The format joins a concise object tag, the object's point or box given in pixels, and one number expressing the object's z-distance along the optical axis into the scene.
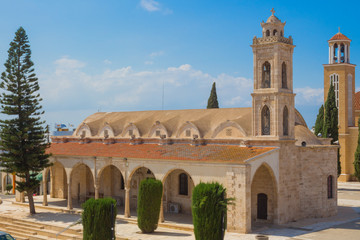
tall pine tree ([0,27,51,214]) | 33.09
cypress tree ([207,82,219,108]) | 47.95
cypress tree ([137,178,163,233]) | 26.86
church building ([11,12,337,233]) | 27.86
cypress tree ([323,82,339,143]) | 50.25
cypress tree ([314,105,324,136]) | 53.66
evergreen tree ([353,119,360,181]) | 50.34
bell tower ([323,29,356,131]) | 54.72
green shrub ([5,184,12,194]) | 47.06
